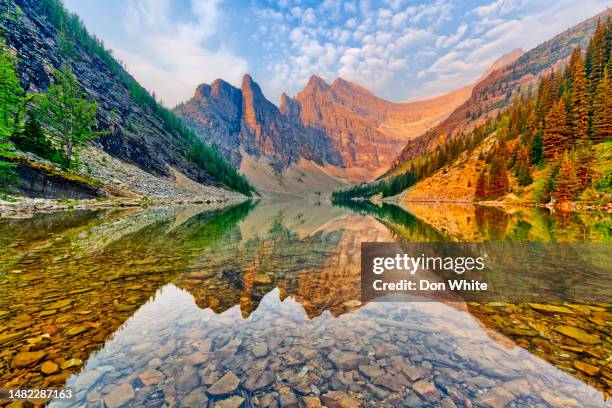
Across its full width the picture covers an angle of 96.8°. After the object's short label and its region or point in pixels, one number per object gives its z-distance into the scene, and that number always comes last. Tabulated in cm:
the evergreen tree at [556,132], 6388
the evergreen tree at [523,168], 6856
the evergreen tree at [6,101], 2705
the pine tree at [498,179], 7569
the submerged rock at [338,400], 421
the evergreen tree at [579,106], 6084
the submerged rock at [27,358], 478
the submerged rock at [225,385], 441
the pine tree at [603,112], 5544
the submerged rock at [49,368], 467
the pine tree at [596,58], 6881
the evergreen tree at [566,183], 5075
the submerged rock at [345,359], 529
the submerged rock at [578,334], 603
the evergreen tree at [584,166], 5016
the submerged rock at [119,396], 405
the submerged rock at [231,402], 408
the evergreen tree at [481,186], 8431
